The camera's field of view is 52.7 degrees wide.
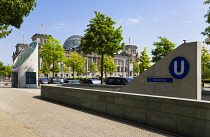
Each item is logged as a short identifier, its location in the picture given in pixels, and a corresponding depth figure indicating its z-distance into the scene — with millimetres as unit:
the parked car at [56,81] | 44131
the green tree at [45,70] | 52700
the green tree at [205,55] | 41650
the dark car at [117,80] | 22241
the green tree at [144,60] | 63362
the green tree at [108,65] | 72312
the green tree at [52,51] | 43250
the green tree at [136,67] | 81000
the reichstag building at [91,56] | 114562
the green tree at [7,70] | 92800
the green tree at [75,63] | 67938
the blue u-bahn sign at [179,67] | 8969
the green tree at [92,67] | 84912
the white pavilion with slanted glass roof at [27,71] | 33306
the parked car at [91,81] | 28312
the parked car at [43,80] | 46819
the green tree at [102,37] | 30047
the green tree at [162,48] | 44344
